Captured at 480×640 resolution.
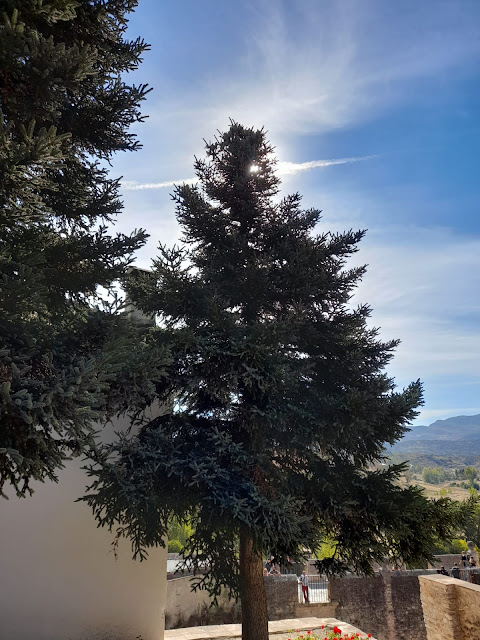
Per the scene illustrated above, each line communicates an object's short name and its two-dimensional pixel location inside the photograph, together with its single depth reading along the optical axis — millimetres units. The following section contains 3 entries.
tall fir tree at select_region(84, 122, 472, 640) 6371
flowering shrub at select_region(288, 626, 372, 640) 8249
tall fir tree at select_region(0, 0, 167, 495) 3875
